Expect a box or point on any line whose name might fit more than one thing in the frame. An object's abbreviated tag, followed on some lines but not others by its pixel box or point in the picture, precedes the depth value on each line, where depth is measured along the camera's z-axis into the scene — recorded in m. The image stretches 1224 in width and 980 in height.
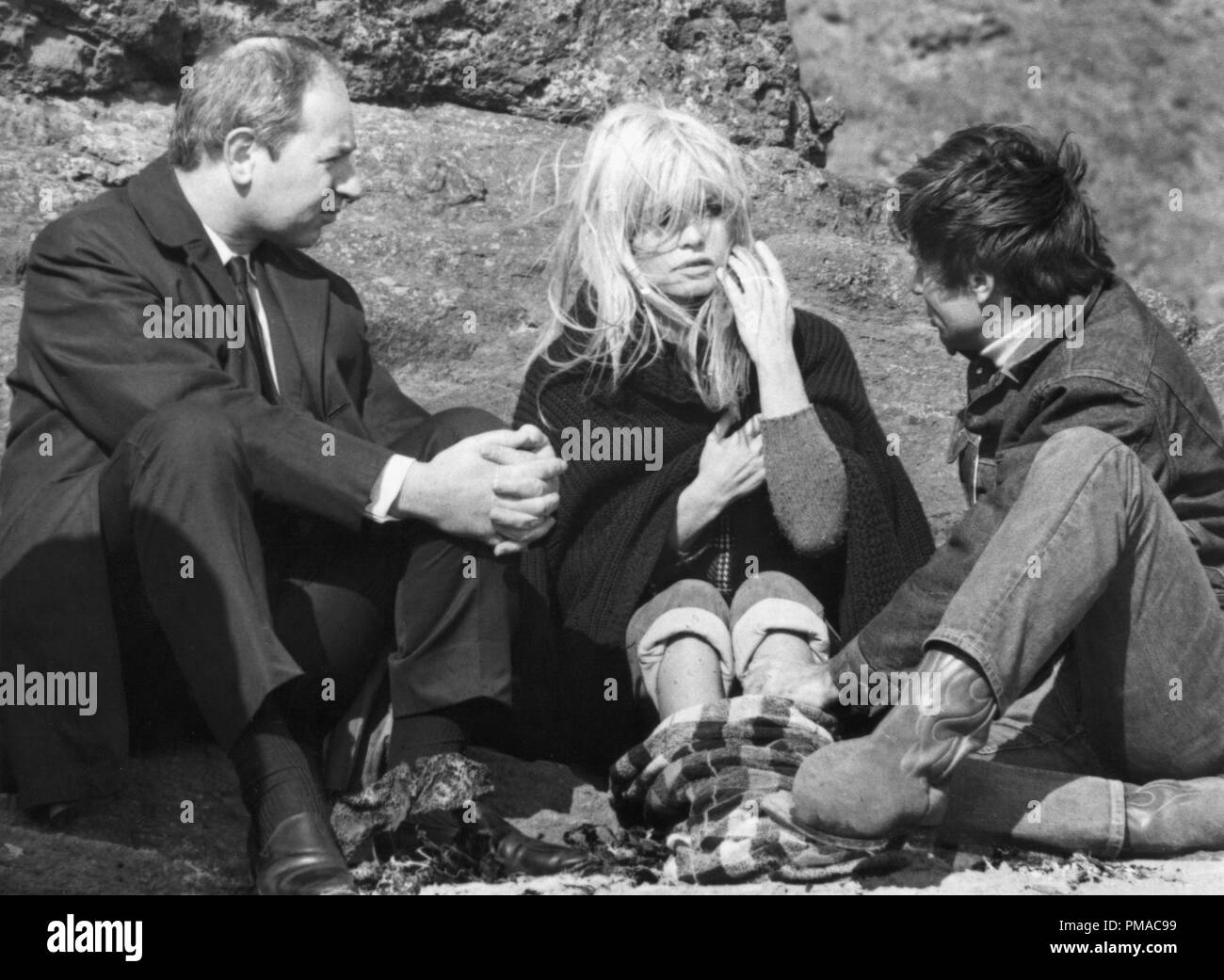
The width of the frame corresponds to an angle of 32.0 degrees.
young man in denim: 3.46
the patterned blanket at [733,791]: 3.49
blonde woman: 4.06
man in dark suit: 3.49
